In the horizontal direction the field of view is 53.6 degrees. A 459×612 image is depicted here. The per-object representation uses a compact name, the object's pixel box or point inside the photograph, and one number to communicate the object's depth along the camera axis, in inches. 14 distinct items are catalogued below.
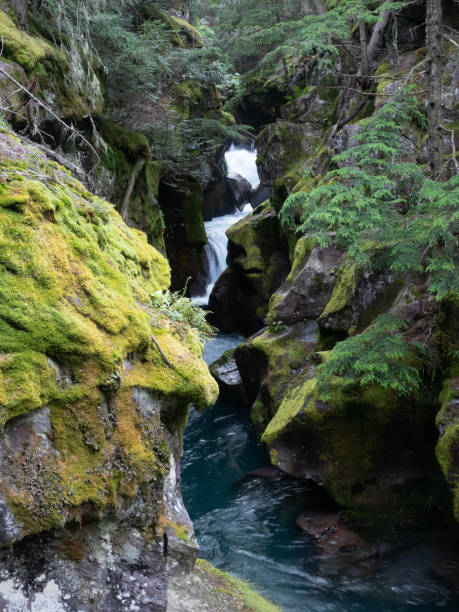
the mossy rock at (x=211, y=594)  158.2
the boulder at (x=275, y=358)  416.2
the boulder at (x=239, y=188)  1043.7
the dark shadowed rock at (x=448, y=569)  255.1
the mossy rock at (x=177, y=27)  619.6
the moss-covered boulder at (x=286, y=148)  716.7
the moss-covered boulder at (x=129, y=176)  442.6
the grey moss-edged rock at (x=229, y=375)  538.9
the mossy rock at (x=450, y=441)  218.1
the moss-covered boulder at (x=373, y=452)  282.4
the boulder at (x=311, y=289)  439.2
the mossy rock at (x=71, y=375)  115.1
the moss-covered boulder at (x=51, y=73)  289.3
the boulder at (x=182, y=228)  720.3
